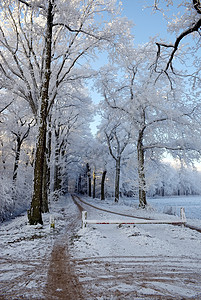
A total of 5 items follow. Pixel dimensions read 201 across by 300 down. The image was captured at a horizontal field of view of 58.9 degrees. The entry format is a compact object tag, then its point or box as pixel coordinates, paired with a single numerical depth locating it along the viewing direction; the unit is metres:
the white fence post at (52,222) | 7.66
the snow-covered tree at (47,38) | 8.15
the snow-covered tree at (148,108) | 13.87
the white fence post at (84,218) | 7.31
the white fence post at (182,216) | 8.03
